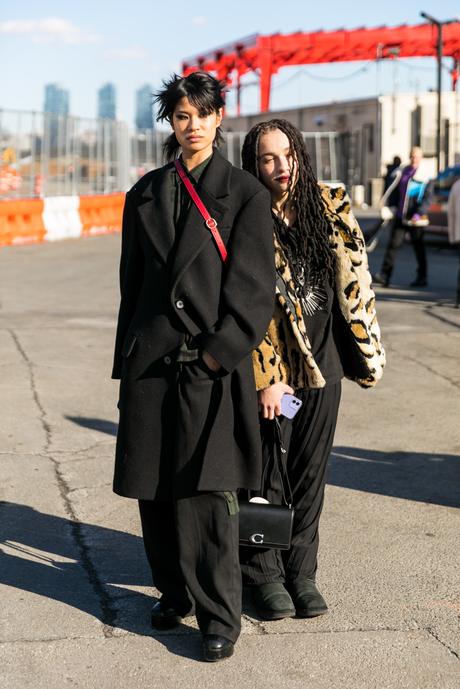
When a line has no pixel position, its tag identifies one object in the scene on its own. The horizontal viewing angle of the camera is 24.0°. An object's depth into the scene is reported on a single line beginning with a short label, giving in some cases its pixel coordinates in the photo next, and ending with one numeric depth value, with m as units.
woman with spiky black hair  3.48
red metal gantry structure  43.06
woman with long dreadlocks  3.79
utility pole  33.72
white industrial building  41.47
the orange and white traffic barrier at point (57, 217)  21.27
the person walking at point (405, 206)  14.48
